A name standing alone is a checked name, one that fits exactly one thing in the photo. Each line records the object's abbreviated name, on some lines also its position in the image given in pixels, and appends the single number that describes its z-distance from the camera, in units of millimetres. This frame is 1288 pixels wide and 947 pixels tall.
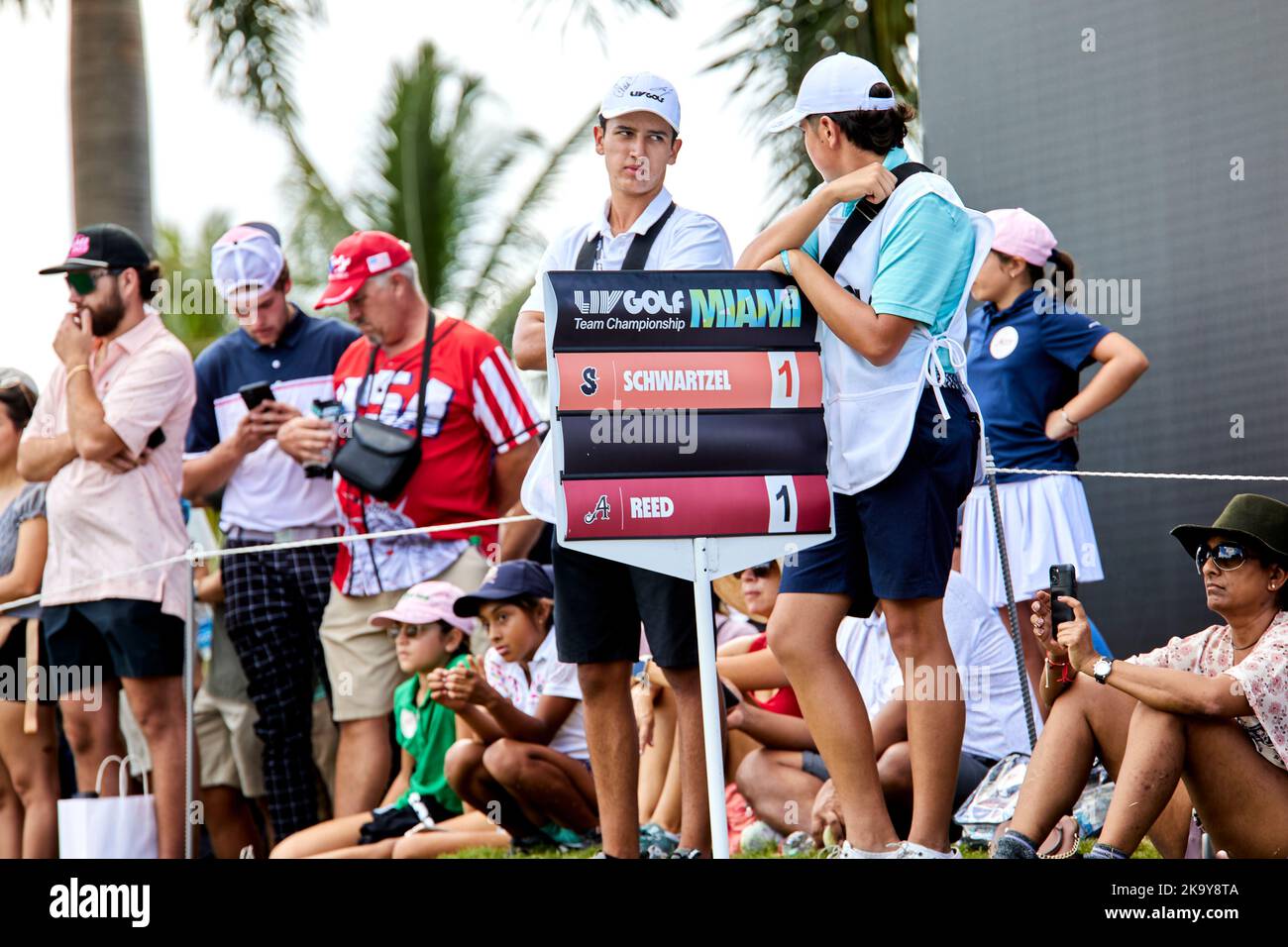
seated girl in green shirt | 5707
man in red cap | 5871
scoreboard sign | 3793
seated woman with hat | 3840
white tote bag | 5508
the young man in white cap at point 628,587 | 4332
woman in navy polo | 5551
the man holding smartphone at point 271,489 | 5984
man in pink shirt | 5648
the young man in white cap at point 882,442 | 3939
